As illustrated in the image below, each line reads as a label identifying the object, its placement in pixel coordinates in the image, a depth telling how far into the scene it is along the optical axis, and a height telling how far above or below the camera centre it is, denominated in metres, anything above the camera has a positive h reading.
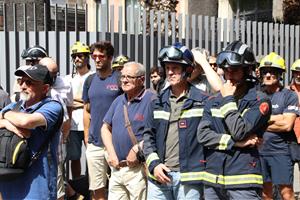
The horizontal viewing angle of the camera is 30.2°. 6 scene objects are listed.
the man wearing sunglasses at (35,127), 4.07 -0.59
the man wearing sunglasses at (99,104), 6.29 -0.66
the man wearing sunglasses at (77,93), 7.16 -0.61
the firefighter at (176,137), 4.47 -0.75
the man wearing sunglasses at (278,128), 5.80 -0.88
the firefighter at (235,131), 4.11 -0.65
